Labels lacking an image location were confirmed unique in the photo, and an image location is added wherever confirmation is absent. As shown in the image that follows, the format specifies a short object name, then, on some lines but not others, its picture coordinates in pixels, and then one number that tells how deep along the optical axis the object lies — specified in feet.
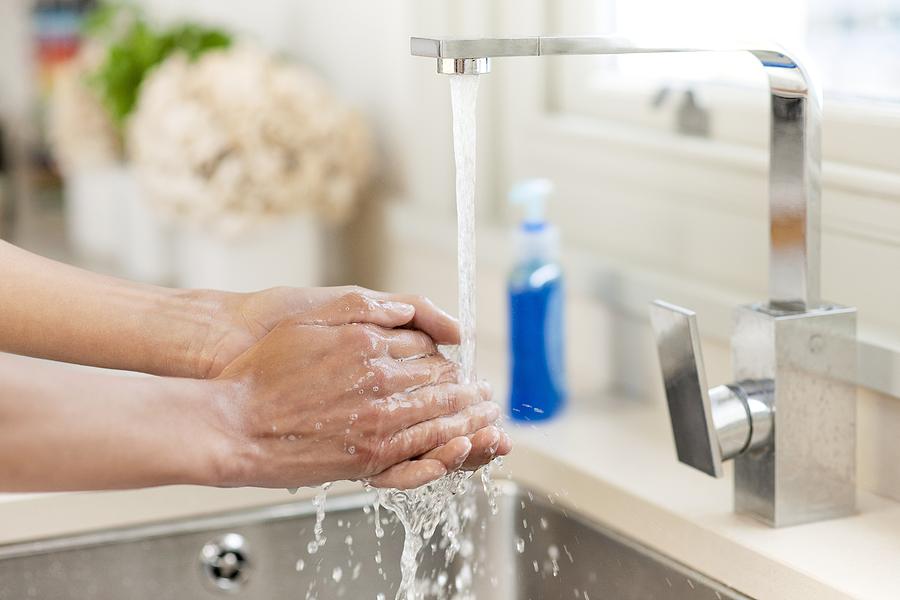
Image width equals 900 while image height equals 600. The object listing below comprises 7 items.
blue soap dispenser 5.03
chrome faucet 4.19
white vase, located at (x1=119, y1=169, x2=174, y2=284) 6.79
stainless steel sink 4.68
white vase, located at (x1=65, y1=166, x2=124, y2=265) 7.13
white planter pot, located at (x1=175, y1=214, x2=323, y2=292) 5.92
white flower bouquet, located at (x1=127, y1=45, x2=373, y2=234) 5.75
